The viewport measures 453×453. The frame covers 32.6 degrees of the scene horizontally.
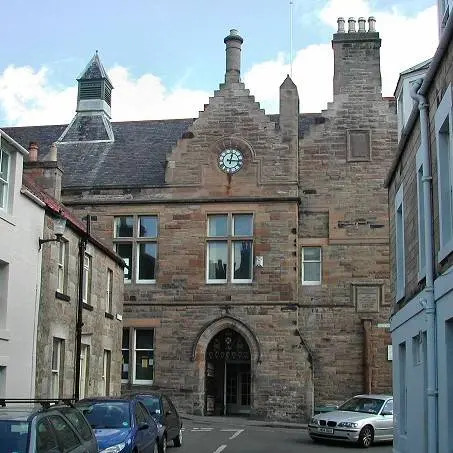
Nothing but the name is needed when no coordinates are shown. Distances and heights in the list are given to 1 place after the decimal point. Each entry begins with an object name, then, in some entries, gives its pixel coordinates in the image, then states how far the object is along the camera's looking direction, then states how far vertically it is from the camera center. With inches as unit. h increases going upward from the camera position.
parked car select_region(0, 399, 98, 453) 312.2 -29.4
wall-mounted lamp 720.3 +121.0
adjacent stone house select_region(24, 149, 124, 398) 749.3 +61.8
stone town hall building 1179.3 +181.1
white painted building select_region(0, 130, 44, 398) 664.4 +74.4
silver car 807.7 -60.1
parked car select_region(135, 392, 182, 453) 694.5 -47.1
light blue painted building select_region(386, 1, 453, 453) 428.8 +65.9
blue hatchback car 496.7 -42.8
